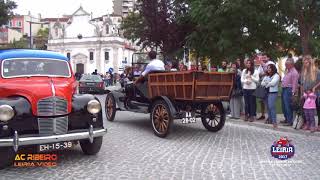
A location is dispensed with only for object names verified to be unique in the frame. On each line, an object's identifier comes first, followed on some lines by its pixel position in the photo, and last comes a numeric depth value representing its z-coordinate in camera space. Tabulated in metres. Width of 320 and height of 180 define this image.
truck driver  8.08
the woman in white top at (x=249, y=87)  9.75
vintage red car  5.11
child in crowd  8.17
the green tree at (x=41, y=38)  74.79
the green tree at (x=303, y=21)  13.23
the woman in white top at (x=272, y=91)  8.94
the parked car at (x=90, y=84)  22.83
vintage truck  7.19
